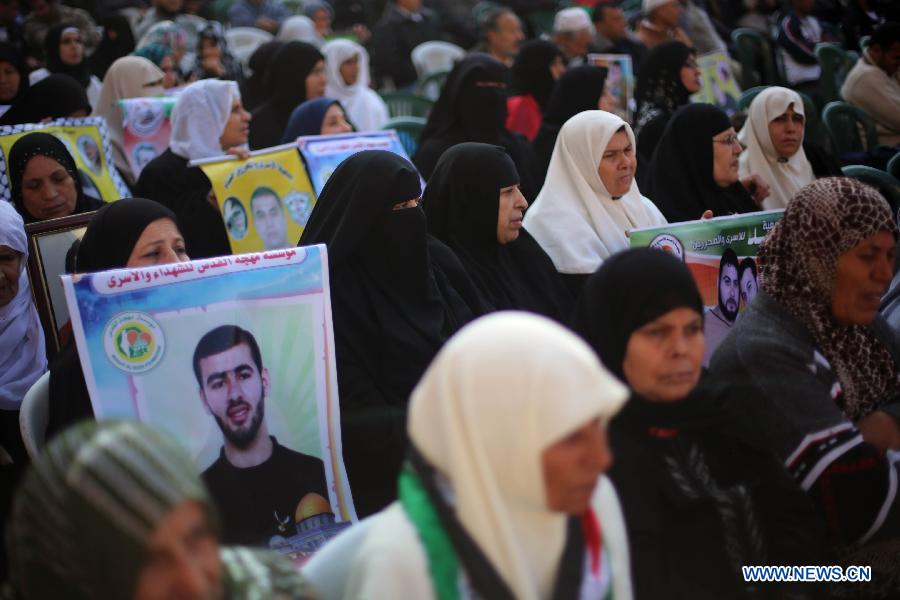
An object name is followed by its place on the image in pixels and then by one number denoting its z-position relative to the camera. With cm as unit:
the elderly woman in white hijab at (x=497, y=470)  347
